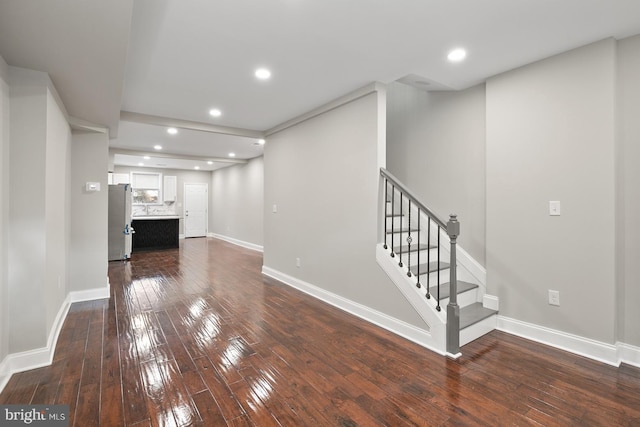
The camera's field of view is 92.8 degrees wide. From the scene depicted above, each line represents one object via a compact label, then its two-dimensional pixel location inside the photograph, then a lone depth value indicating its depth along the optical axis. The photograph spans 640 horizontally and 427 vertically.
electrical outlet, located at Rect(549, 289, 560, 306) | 2.65
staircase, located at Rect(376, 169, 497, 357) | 2.54
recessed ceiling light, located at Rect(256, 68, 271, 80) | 2.92
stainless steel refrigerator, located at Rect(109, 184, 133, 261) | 6.16
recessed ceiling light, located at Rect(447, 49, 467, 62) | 2.56
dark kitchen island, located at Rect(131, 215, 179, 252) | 8.00
